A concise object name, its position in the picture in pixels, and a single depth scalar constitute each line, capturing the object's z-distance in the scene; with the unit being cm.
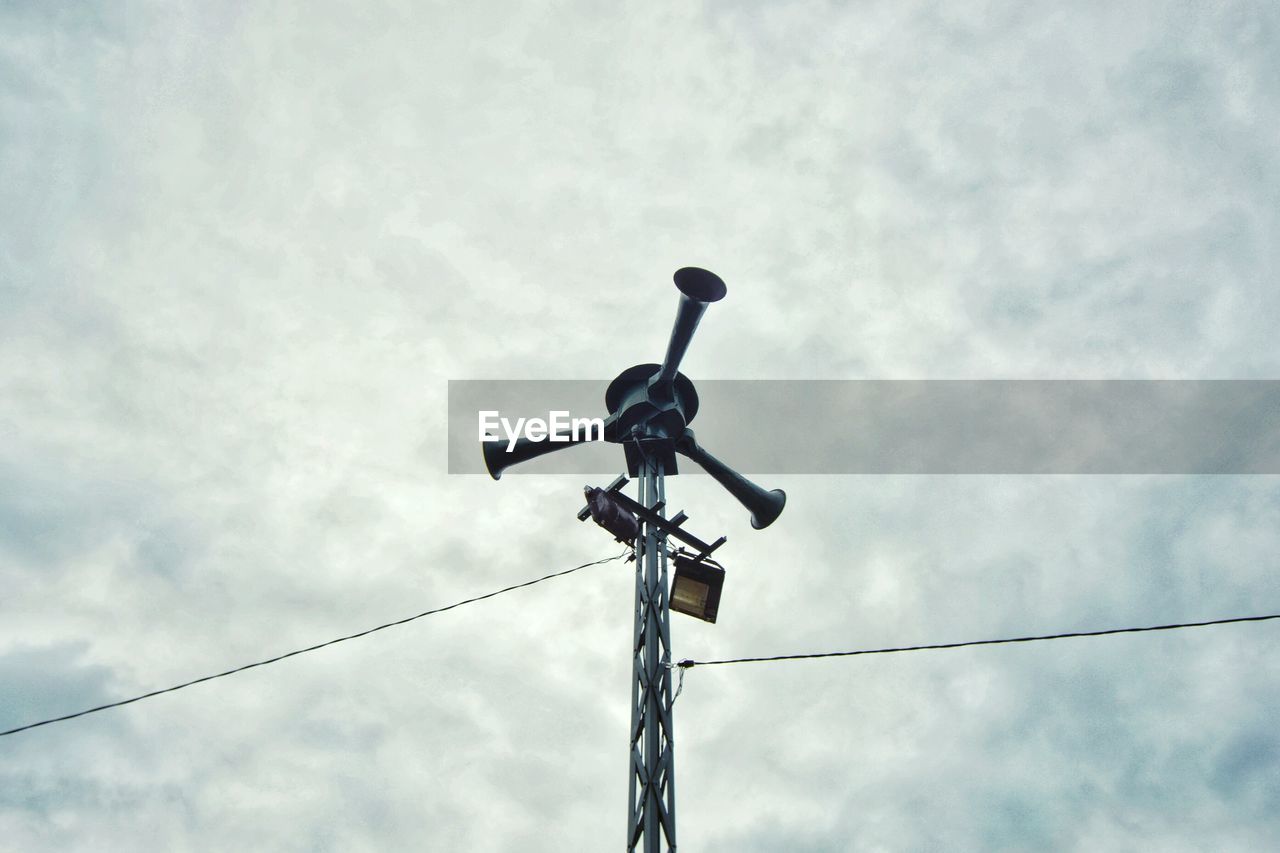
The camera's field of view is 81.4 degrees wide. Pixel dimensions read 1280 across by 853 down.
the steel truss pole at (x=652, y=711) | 566
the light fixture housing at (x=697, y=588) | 707
